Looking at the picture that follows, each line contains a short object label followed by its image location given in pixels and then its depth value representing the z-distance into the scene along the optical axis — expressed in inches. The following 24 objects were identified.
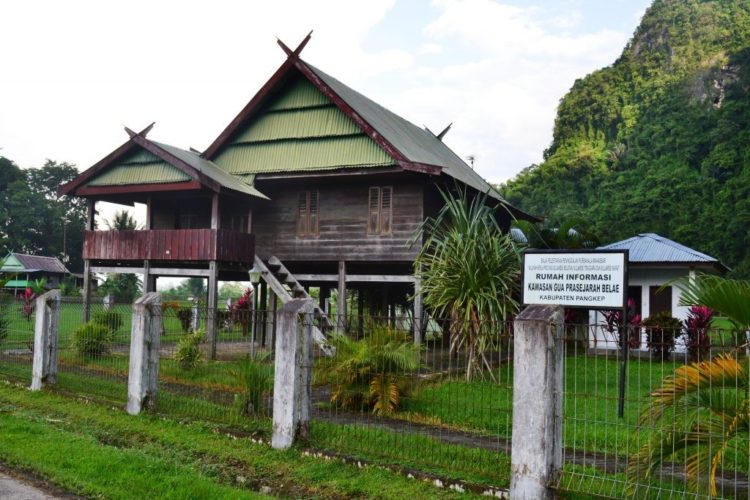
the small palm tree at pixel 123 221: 1057.3
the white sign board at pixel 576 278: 394.6
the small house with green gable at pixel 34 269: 1899.7
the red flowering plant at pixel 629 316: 692.7
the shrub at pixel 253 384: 334.6
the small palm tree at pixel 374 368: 329.1
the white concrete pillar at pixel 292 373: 298.0
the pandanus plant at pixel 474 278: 440.1
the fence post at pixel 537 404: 225.3
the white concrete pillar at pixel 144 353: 367.9
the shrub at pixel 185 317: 380.5
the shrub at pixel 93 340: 426.6
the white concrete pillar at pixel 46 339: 449.4
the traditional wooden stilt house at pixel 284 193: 652.1
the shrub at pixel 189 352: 420.3
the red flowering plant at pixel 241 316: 335.3
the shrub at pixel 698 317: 610.8
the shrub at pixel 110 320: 419.2
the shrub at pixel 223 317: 348.0
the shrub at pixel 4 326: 533.9
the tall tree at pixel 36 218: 2326.5
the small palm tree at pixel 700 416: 182.9
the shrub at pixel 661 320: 652.5
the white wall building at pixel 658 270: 744.3
